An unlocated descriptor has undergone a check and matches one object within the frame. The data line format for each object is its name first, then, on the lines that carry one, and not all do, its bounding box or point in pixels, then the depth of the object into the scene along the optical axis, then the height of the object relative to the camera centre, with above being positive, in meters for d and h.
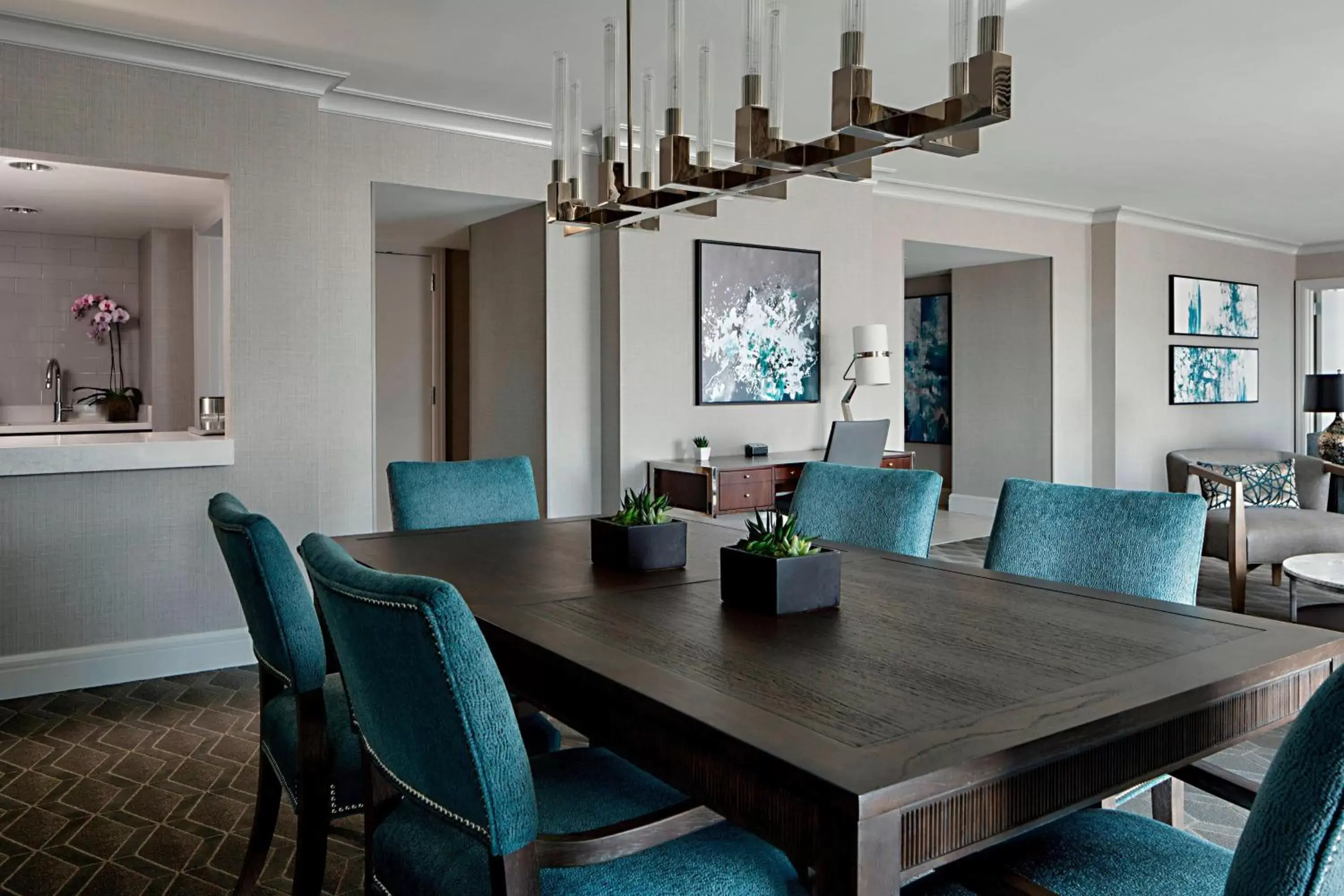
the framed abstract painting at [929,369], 8.67 +0.42
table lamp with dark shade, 7.12 +0.14
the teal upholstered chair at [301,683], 1.80 -0.51
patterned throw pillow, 5.92 -0.44
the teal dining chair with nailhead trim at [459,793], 1.15 -0.50
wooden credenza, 4.50 -0.33
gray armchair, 4.76 -0.64
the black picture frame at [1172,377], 7.74 +0.29
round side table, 3.74 -0.66
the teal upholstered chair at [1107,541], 2.04 -0.29
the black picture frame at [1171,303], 7.70 +0.88
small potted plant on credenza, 5.00 -0.17
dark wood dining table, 1.04 -0.37
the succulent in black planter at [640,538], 2.18 -0.28
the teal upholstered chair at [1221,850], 0.86 -0.59
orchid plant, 6.74 +0.62
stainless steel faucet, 6.74 +0.23
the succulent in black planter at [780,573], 1.73 -0.29
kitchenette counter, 3.55 -0.14
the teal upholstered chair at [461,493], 2.97 -0.25
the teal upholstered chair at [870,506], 2.54 -0.26
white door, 6.35 +0.38
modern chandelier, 1.76 +0.62
